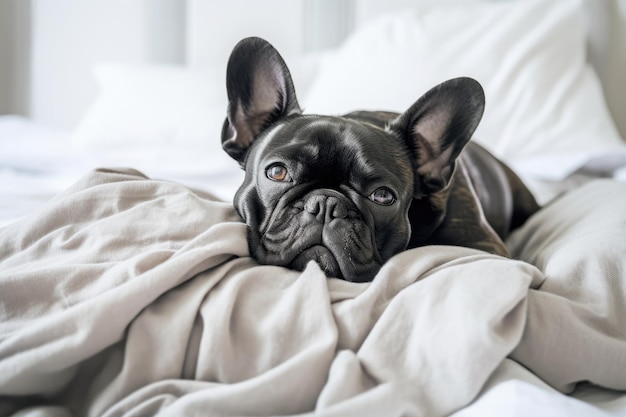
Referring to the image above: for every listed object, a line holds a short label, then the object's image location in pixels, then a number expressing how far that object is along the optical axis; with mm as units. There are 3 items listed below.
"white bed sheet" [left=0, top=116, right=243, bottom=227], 1869
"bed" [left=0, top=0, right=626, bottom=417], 677
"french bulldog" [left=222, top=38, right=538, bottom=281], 961
